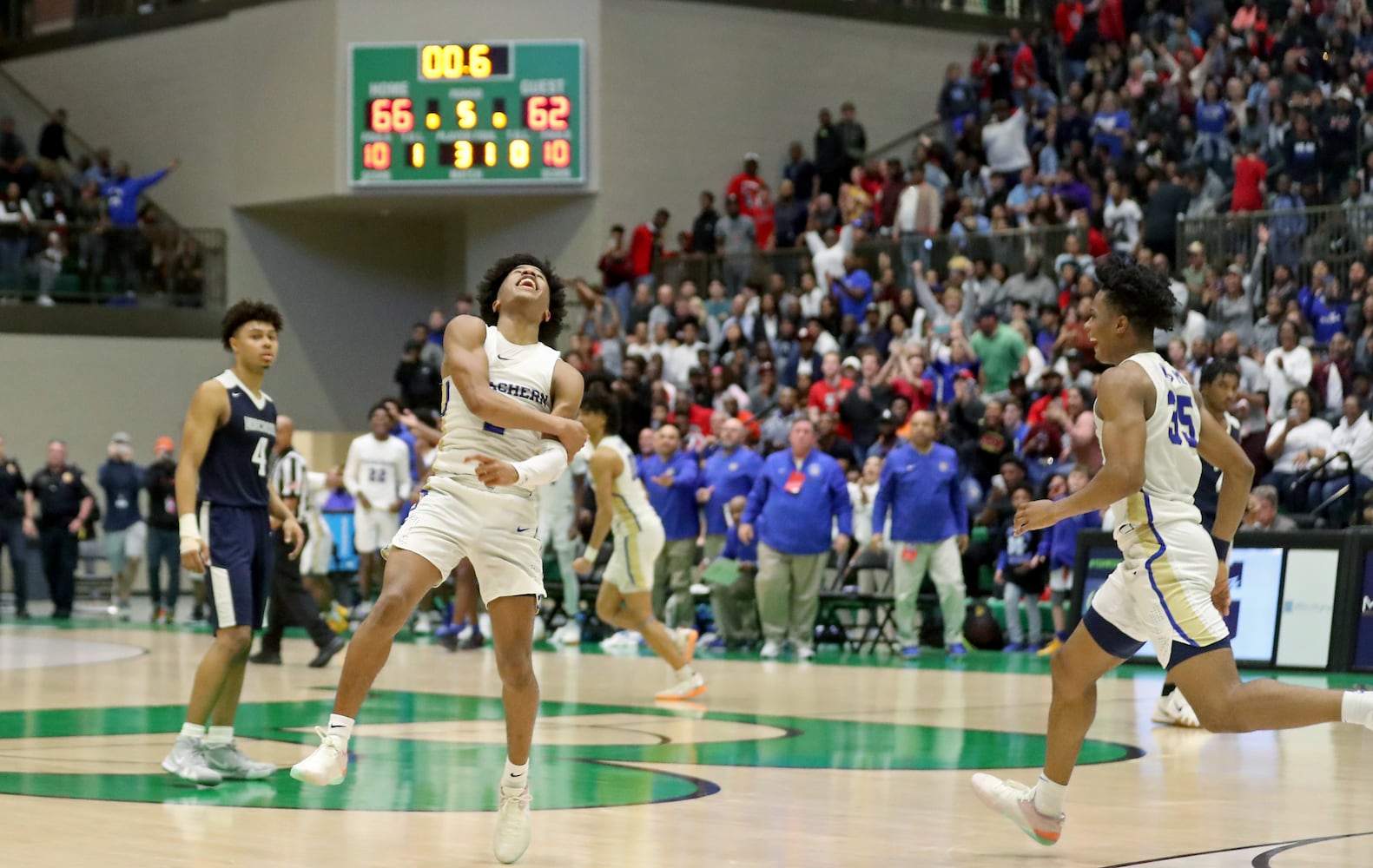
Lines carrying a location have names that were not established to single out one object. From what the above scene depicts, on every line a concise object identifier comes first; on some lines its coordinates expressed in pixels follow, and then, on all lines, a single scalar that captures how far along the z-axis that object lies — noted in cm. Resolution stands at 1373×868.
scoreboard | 2525
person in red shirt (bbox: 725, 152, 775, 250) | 2542
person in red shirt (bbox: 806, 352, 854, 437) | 1953
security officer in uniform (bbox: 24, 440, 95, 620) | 2167
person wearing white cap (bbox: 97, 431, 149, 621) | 2234
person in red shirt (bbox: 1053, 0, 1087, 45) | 2613
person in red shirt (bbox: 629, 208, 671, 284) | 2538
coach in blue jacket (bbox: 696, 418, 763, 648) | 1767
